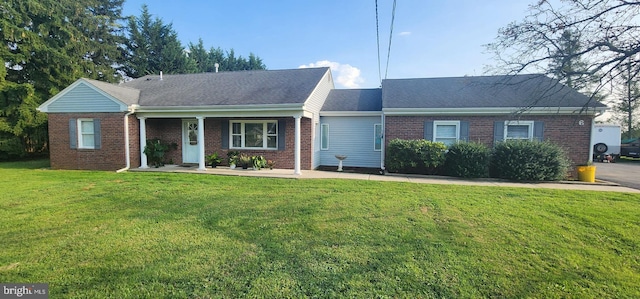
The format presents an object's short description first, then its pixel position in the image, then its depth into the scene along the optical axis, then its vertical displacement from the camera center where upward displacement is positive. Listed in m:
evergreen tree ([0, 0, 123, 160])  14.77 +4.92
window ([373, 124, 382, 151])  12.25 +0.16
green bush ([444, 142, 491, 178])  9.55 -0.67
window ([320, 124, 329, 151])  12.79 +0.15
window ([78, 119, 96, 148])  11.37 +0.16
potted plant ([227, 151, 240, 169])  11.41 -0.81
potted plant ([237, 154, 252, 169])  11.27 -0.92
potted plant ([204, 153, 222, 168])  11.67 -0.91
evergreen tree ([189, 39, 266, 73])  31.02 +9.45
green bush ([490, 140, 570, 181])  9.14 -0.68
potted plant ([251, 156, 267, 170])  11.10 -0.94
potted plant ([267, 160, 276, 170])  11.54 -1.05
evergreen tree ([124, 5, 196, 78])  26.44 +8.68
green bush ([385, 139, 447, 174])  10.05 -0.57
